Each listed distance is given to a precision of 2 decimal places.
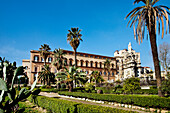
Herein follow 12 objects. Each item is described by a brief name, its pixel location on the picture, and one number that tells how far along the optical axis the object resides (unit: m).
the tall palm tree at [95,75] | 42.97
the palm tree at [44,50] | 43.91
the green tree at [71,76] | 25.58
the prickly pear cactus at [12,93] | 3.43
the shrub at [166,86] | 13.05
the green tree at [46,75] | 38.43
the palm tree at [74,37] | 33.81
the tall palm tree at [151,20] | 14.31
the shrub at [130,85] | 19.42
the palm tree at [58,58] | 38.88
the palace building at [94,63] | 38.61
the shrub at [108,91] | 26.44
